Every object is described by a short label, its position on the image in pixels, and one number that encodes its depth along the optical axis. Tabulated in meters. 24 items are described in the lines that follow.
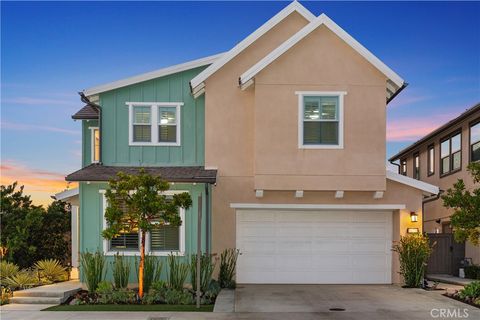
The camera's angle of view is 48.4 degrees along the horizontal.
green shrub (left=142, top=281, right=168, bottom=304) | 13.17
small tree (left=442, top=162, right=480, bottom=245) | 12.60
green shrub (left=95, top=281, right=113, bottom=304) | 13.34
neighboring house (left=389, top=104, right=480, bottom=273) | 20.28
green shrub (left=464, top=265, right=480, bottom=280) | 18.37
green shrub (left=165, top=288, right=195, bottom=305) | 13.07
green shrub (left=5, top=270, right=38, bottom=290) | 15.04
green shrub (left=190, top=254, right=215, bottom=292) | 14.05
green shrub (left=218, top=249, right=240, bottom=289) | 15.35
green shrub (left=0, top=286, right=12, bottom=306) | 13.09
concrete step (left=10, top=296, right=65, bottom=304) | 13.43
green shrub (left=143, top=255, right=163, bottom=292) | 14.22
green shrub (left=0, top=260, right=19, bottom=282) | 15.84
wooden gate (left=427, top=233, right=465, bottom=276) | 20.39
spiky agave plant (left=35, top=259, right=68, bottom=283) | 16.41
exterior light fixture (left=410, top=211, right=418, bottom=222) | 16.25
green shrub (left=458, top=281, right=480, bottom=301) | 12.97
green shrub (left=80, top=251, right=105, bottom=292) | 14.21
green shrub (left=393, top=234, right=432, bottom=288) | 15.48
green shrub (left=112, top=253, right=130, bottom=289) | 14.45
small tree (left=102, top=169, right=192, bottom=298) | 12.96
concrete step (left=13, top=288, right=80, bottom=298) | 13.73
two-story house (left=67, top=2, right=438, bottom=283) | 15.52
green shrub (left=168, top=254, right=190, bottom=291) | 14.20
